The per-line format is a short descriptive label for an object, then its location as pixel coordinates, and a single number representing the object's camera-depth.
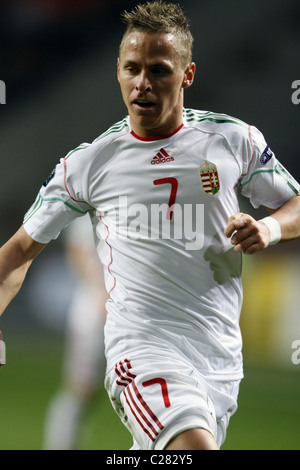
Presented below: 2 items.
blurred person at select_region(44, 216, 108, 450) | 9.55
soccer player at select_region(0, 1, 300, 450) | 5.69
